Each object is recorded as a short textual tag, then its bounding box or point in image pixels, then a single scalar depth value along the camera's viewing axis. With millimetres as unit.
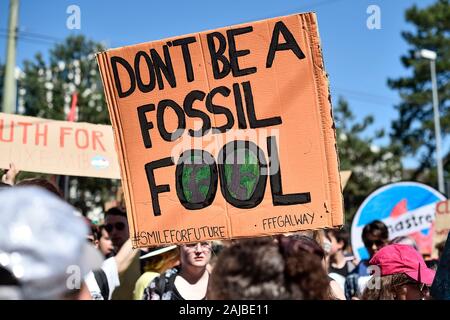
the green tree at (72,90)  24156
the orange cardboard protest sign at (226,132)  2555
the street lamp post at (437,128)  19106
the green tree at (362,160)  32375
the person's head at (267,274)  1540
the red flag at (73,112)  7505
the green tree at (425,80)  27594
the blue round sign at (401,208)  6047
